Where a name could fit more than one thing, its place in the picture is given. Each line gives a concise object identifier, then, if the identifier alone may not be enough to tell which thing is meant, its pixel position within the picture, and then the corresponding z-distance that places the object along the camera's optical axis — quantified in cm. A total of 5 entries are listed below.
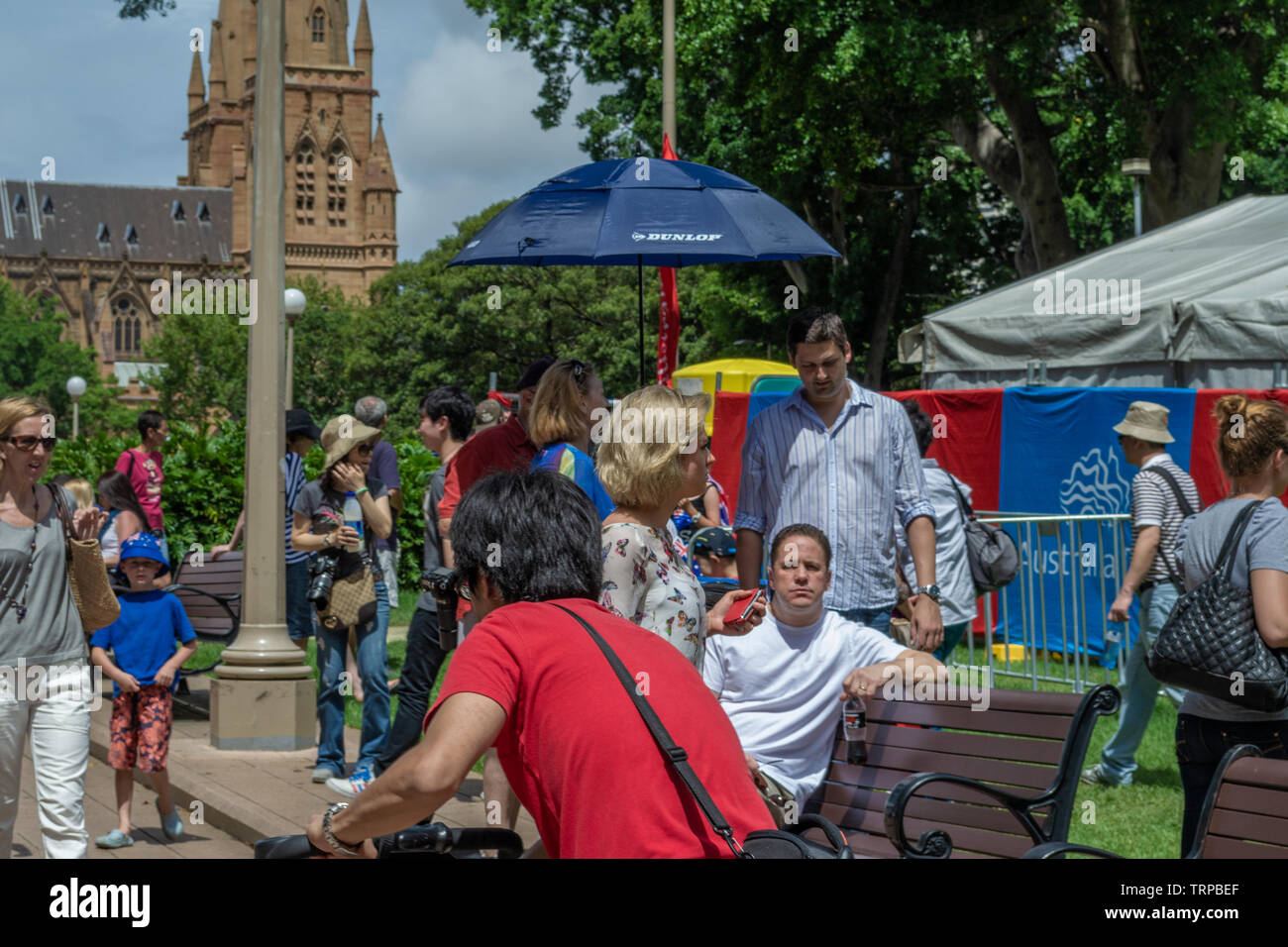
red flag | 1191
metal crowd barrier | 1021
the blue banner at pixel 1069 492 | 1066
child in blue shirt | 717
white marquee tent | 1212
